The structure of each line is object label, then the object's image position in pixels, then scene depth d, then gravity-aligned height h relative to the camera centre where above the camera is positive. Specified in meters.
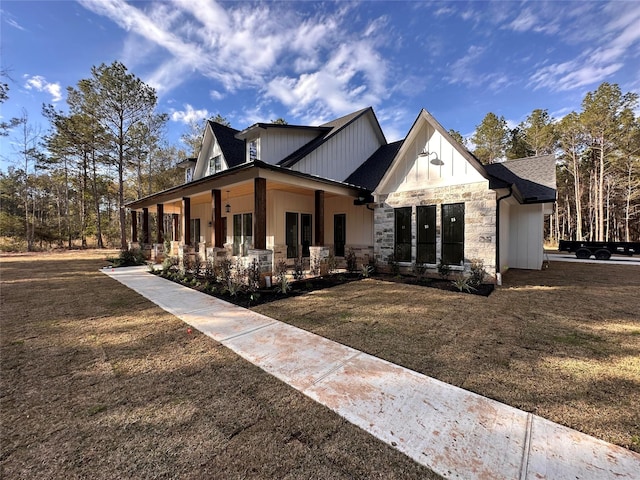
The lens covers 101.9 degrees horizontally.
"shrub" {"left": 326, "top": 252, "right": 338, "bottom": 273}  9.47 -1.10
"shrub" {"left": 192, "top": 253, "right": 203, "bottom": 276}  9.54 -1.01
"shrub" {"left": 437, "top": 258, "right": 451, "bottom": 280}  8.50 -1.14
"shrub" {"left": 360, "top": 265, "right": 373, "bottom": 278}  9.41 -1.29
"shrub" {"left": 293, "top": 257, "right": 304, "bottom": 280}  8.55 -1.18
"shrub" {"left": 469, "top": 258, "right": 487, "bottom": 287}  7.68 -1.13
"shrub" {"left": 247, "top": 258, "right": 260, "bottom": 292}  7.16 -1.05
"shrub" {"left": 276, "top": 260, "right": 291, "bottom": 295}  7.11 -1.32
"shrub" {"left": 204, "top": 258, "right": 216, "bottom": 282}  8.86 -1.14
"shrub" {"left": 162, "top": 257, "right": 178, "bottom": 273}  10.84 -1.15
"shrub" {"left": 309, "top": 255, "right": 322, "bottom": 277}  9.16 -1.01
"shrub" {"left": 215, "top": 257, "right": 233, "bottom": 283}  7.81 -1.03
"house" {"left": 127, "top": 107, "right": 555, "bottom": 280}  8.07 +1.49
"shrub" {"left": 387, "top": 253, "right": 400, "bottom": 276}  9.50 -1.08
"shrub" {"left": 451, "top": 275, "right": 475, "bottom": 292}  7.19 -1.40
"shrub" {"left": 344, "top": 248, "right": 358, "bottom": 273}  10.47 -1.05
